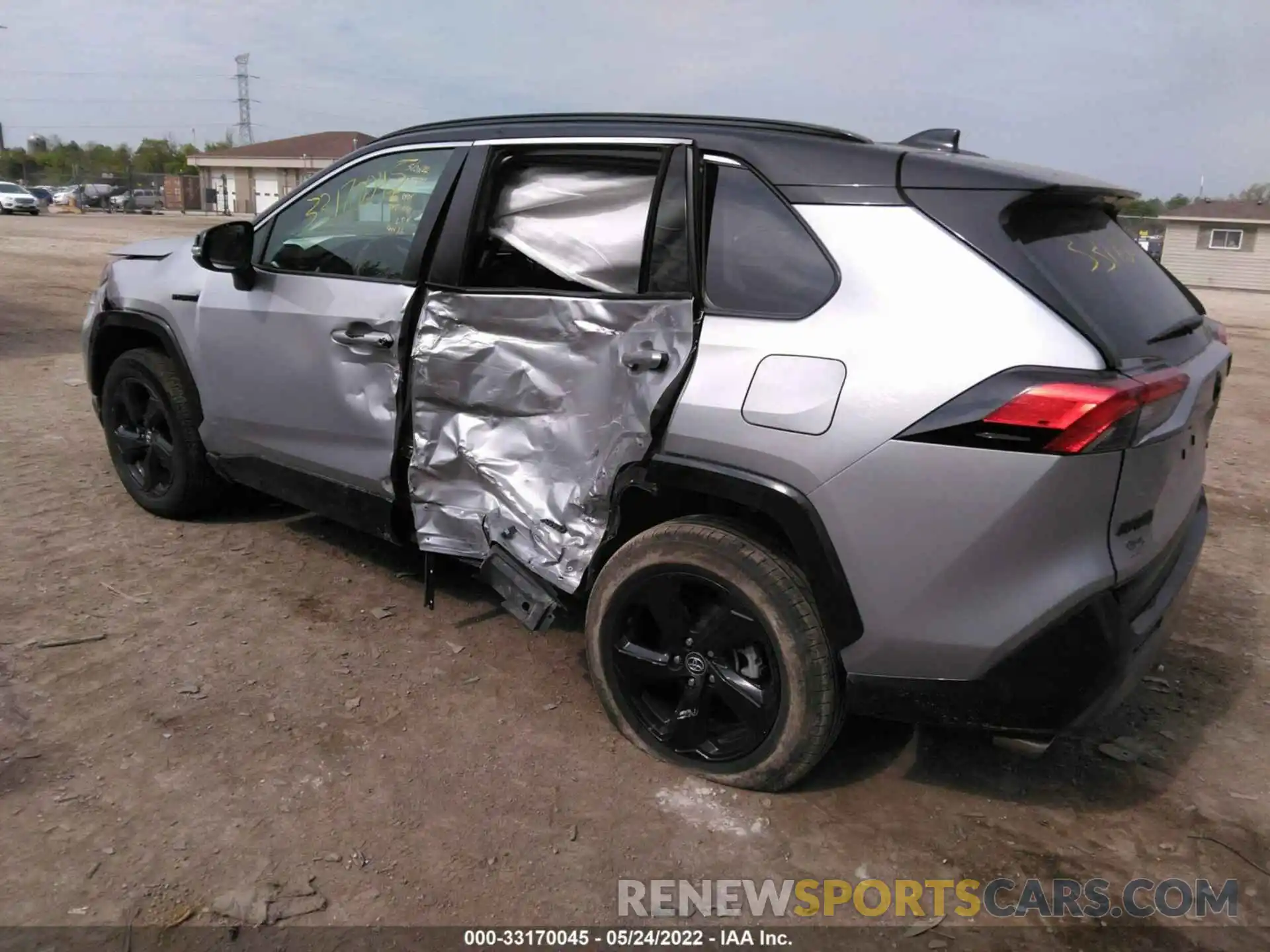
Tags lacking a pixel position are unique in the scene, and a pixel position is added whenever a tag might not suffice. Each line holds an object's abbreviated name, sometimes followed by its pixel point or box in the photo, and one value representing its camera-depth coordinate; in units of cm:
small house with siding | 3666
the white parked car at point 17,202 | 3866
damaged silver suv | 232
